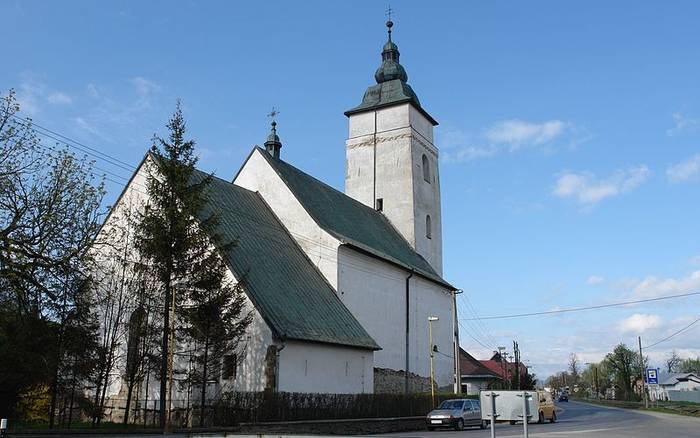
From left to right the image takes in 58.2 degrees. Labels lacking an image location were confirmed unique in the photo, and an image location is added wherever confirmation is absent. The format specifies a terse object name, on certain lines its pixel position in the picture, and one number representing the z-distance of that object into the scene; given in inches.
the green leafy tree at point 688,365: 5241.1
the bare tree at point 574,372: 5819.9
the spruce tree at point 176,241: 716.0
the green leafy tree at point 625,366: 3753.2
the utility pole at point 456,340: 1446.9
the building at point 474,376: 2223.3
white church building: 837.8
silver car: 959.0
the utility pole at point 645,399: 2148.5
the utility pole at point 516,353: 2559.1
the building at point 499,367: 2533.5
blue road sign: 1775.3
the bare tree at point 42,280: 701.9
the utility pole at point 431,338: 1245.7
